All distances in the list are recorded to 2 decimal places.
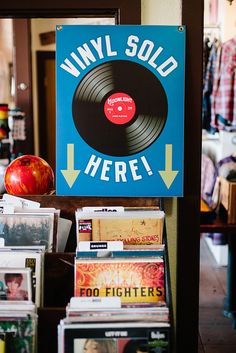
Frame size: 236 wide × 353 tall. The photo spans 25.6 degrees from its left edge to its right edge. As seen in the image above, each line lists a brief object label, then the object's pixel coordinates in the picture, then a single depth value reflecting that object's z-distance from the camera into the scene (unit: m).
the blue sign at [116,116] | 1.91
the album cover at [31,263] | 1.69
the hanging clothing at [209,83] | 4.76
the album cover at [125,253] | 1.69
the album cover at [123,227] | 1.84
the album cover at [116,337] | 1.46
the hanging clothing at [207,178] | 4.49
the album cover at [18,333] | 1.49
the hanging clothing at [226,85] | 4.27
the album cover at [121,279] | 1.66
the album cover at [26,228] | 1.85
